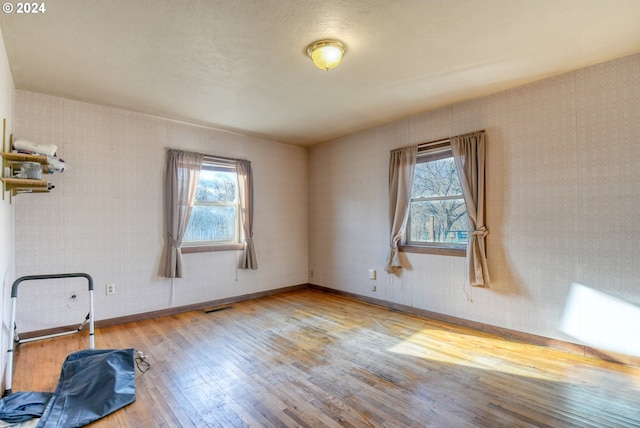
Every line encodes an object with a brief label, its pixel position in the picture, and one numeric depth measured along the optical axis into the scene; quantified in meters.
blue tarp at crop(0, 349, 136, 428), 1.89
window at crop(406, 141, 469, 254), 3.69
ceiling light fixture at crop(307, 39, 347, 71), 2.32
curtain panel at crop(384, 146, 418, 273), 4.03
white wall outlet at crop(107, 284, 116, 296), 3.62
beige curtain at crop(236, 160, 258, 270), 4.73
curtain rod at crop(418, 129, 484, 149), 3.71
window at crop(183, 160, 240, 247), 4.39
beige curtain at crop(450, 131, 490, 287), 3.35
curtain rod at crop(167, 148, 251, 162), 4.41
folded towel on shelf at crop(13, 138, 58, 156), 2.65
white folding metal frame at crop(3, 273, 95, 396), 2.15
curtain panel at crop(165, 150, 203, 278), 4.01
